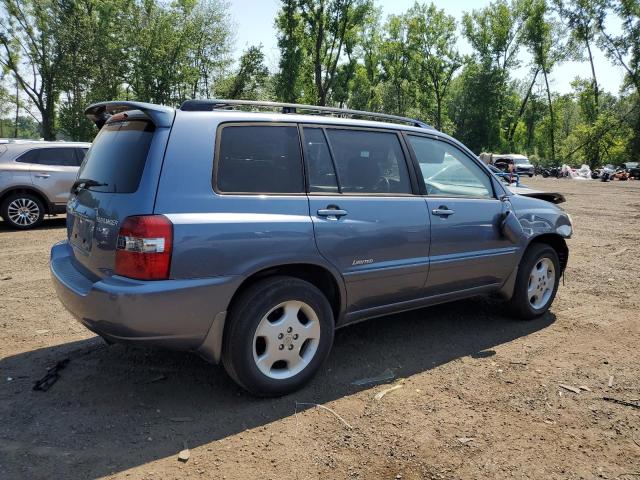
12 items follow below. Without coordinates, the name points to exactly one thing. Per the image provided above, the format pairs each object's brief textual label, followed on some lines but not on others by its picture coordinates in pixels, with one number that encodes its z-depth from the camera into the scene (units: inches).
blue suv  110.0
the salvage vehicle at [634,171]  1599.4
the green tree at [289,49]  1421.0
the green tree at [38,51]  1327.5
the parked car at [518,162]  1589.9
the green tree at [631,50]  1830.7
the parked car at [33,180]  396.5
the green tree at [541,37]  1942.7
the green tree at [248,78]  1317.7
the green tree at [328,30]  1457.9
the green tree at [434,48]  1898.4
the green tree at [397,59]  1936.5
